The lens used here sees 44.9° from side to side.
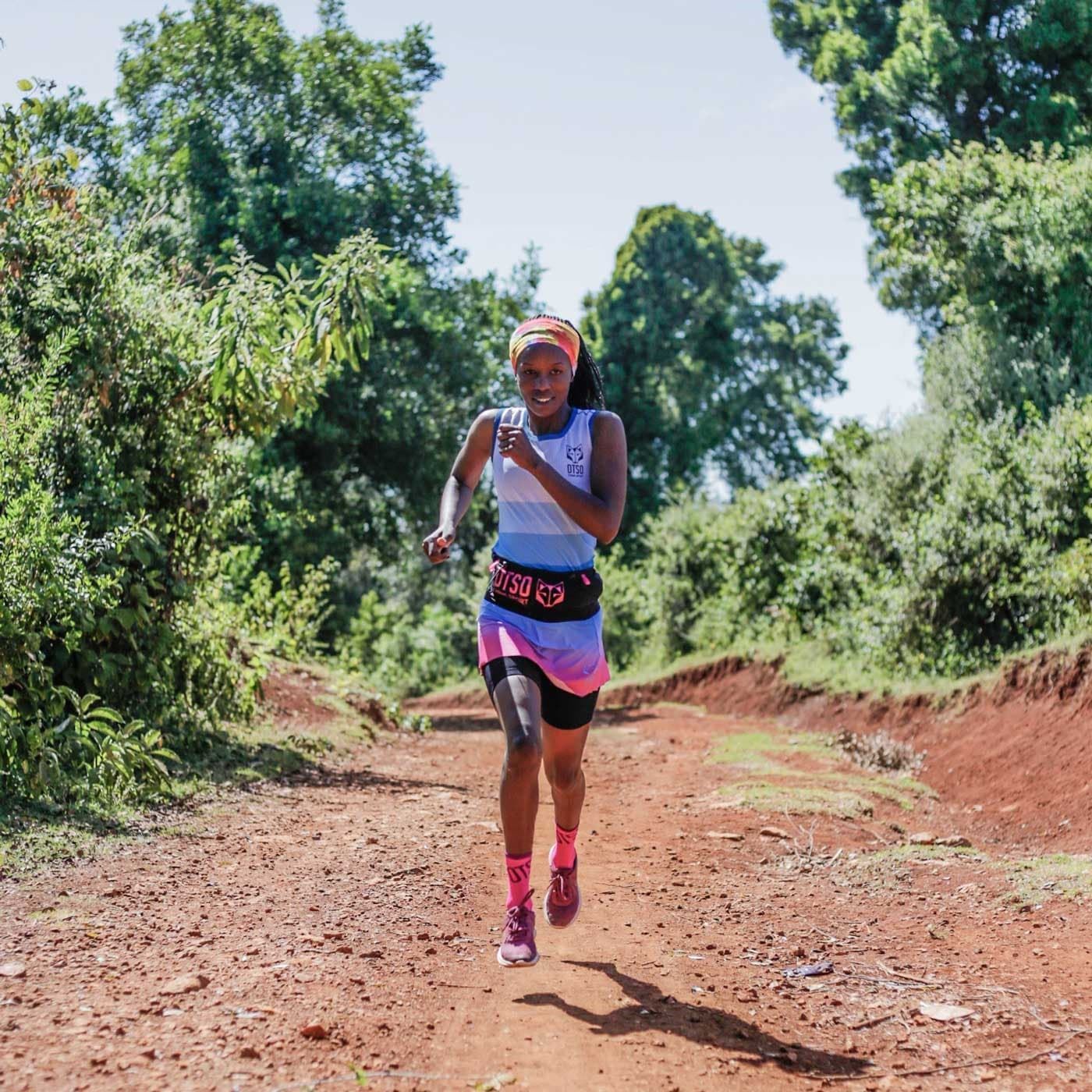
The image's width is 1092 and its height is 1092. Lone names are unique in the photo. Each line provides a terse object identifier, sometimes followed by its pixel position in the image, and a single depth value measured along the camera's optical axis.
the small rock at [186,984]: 4.00
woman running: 4.45
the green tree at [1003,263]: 15.66
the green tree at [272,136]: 22.72
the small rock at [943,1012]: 4.12
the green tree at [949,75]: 23.30
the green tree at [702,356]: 39.25
